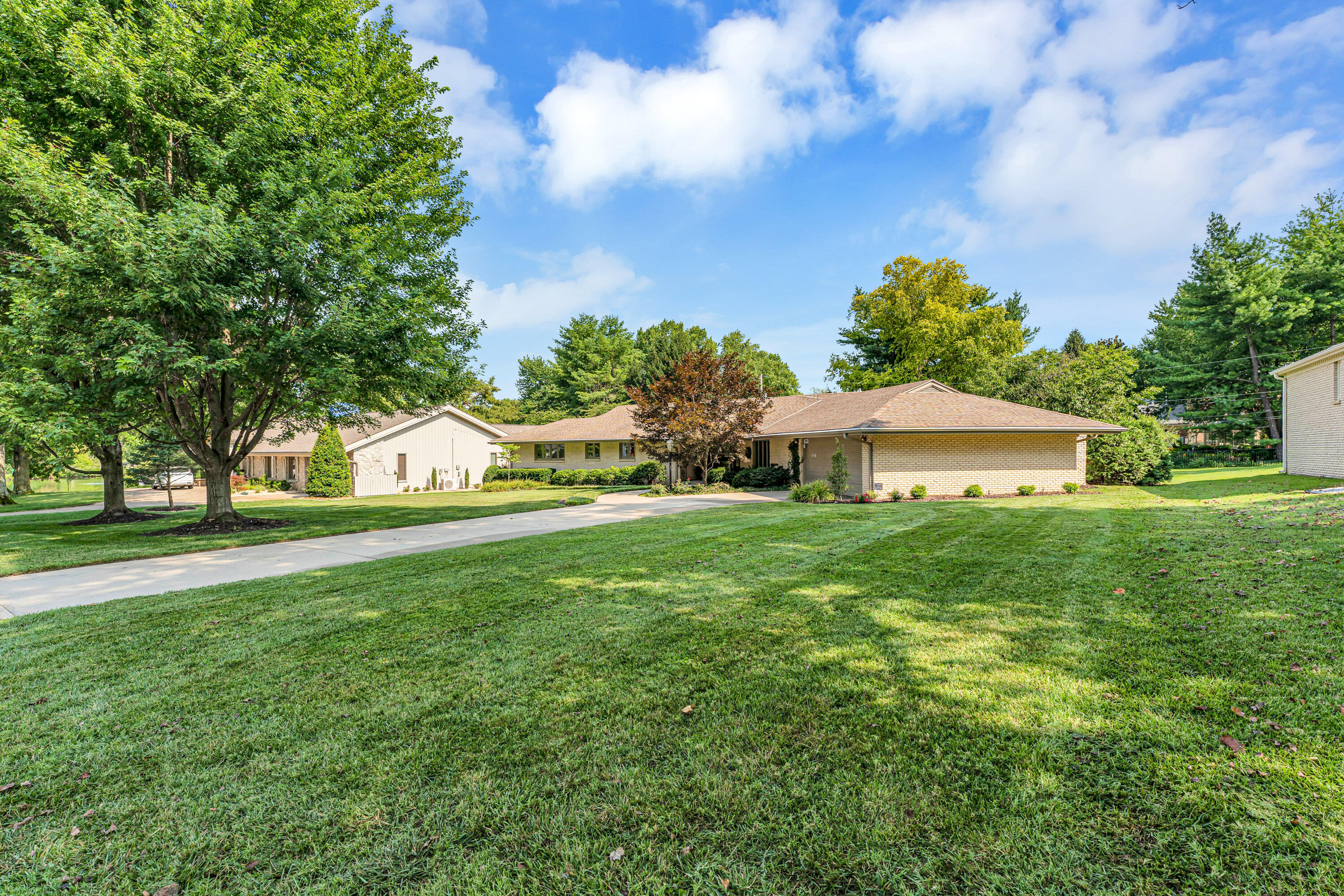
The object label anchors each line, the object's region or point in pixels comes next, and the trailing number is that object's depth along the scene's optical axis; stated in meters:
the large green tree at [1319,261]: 28.77
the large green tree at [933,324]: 30.89
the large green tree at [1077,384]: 20.73
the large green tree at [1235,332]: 29.81
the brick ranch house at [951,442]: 17.11
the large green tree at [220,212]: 9.01
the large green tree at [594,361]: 45.38
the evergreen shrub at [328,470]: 24.52
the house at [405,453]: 26.14
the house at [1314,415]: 15.32
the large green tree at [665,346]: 38.03
